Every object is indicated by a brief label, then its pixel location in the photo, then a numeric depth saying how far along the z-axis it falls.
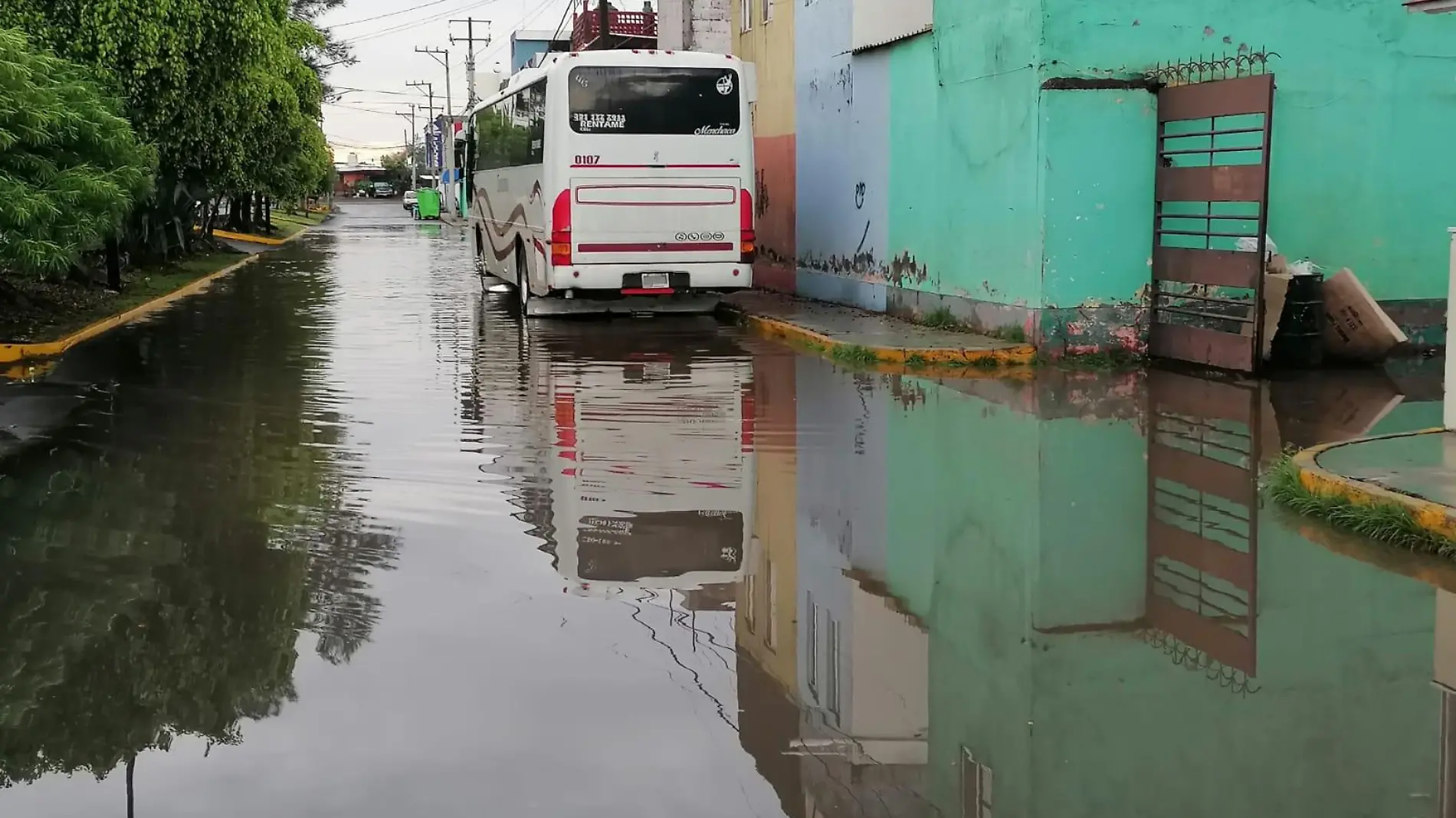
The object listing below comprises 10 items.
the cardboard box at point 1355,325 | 14.86
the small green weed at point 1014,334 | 15.86
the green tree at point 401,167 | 158.50
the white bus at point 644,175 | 20.22
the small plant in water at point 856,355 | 16.05
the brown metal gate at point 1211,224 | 13.95
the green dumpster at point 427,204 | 80.88
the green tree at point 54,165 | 15.32
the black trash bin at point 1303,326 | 14.73
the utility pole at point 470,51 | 89.69
